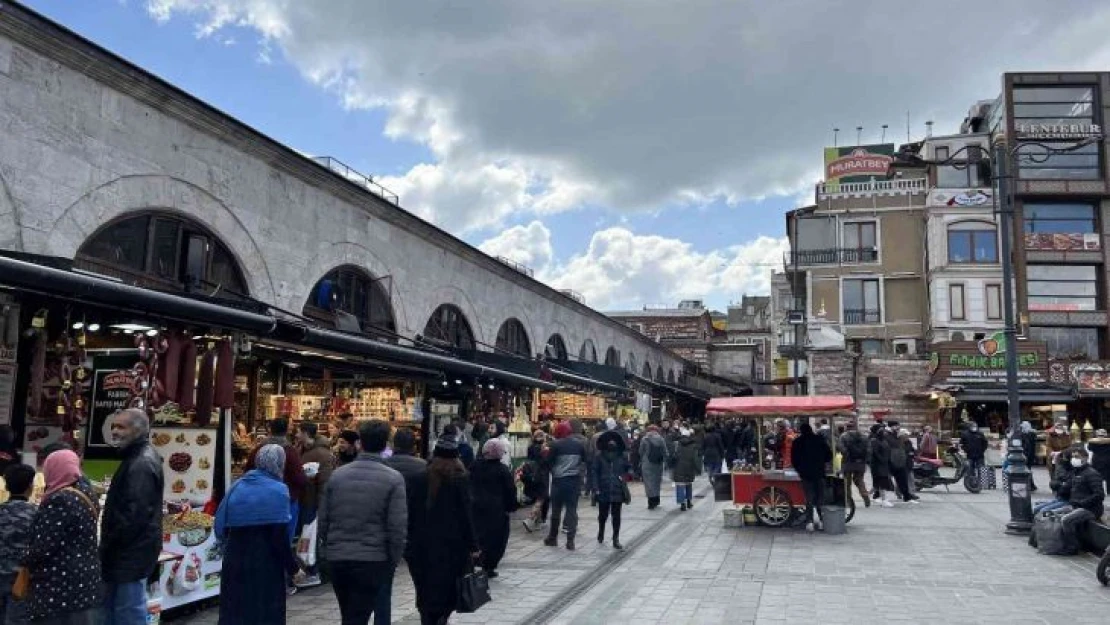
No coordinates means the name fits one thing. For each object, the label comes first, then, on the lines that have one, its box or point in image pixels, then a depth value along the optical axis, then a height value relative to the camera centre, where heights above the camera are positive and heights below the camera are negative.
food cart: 13.74 -1.04
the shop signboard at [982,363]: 33.28 +2.57
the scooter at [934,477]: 20.08 -1.25
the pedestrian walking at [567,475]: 11.58 -0.81
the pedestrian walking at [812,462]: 12.84 -0.61
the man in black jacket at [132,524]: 5.43 -0.77
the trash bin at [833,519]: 13.15 -1.51
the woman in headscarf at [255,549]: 5.59 -0.94
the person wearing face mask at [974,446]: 20.89 -0.50
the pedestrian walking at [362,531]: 5.61 -0.80
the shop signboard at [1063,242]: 37.53 +8.41
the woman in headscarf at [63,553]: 5.01 -0.89
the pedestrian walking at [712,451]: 22.34 -0.82
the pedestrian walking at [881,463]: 16.69 -0.80
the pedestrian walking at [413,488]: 6.30 -0.57
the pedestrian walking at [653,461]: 15.94 -0.82
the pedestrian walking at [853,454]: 16.33 -0.59
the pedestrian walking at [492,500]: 8.01 -0.81
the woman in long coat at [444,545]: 6.15 -0.97
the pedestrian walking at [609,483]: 11.84 -0.92
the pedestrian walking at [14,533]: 5.16 -0.79
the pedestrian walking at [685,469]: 16.64 -0.99
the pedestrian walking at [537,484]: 13.16 -1.07
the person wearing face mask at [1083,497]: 10.98 -0.90
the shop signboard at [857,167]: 44.28 +13.86
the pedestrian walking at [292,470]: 8.21 -0.60
